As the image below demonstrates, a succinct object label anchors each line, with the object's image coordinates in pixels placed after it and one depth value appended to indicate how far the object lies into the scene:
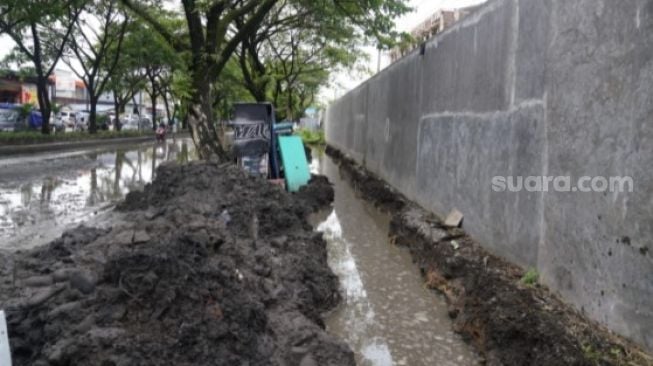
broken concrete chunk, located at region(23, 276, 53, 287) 4.08
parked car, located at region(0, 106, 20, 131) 27.42
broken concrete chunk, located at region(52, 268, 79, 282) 3.93
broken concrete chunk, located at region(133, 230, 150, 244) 4.72
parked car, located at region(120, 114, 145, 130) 48.64
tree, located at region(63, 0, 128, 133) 24.50
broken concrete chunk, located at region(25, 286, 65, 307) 3.57
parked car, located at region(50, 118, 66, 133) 32.19
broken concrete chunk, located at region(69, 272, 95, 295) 3.72
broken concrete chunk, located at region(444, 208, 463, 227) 7.35
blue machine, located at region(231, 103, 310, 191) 11.04
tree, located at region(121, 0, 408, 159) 11.95
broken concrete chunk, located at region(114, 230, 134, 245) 4.76
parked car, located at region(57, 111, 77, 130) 36.72
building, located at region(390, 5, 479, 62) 17.59
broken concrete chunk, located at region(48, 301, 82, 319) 3.42
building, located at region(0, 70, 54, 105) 42.91
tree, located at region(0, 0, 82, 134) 15.80
